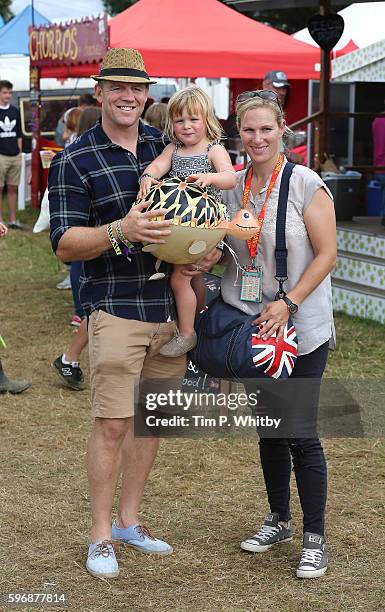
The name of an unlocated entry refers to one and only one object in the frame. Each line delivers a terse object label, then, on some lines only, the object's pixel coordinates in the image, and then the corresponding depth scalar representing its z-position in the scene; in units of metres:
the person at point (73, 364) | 6.85
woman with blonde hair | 3.64
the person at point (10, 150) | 15.39
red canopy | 12.26
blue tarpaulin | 22.41
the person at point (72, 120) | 10.58
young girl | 3.68
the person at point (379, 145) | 12.48
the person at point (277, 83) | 8.66
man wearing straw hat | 3.64
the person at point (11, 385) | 6.77
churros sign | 12.93
